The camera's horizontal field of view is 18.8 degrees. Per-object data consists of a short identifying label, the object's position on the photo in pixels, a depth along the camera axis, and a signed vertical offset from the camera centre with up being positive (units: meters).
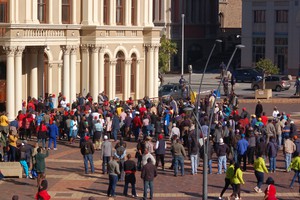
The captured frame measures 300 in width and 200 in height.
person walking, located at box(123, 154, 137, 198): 29.25 -4.37
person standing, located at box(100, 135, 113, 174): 32.41 -4.09
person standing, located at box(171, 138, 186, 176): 32.59 -4.23
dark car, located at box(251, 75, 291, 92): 69.25 -3.56
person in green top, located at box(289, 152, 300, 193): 30.89 -4.39
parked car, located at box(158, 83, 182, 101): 58.54 -3.60
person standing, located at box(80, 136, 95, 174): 32.31 -4.08
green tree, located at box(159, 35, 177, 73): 77.26 -1.41
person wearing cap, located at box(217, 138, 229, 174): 33.00 -4.26
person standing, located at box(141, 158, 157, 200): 28.67 -4.37
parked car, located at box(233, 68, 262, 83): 77.88 -3.33
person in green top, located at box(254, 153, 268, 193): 30.56 -4.48
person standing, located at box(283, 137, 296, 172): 33.91 -4.25
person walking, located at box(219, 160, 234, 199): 29.17 -4.47
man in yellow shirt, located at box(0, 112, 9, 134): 38.10 -3.74
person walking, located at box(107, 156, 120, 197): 29.22 -4.45
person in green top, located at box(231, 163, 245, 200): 28.98 -4.56
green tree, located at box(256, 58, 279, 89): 70.79 -2.39
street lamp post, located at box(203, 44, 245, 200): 27.72 -4.28
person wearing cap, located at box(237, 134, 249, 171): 33.94 -4.19
